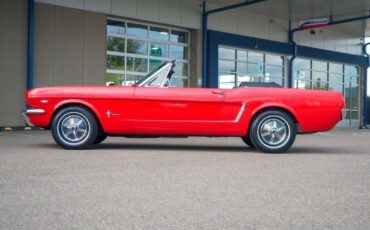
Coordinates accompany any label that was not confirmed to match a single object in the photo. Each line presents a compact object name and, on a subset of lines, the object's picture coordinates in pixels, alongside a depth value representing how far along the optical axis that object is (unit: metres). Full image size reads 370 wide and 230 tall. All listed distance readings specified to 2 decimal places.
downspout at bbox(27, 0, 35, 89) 14.44
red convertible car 7.86
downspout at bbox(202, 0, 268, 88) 19.44
